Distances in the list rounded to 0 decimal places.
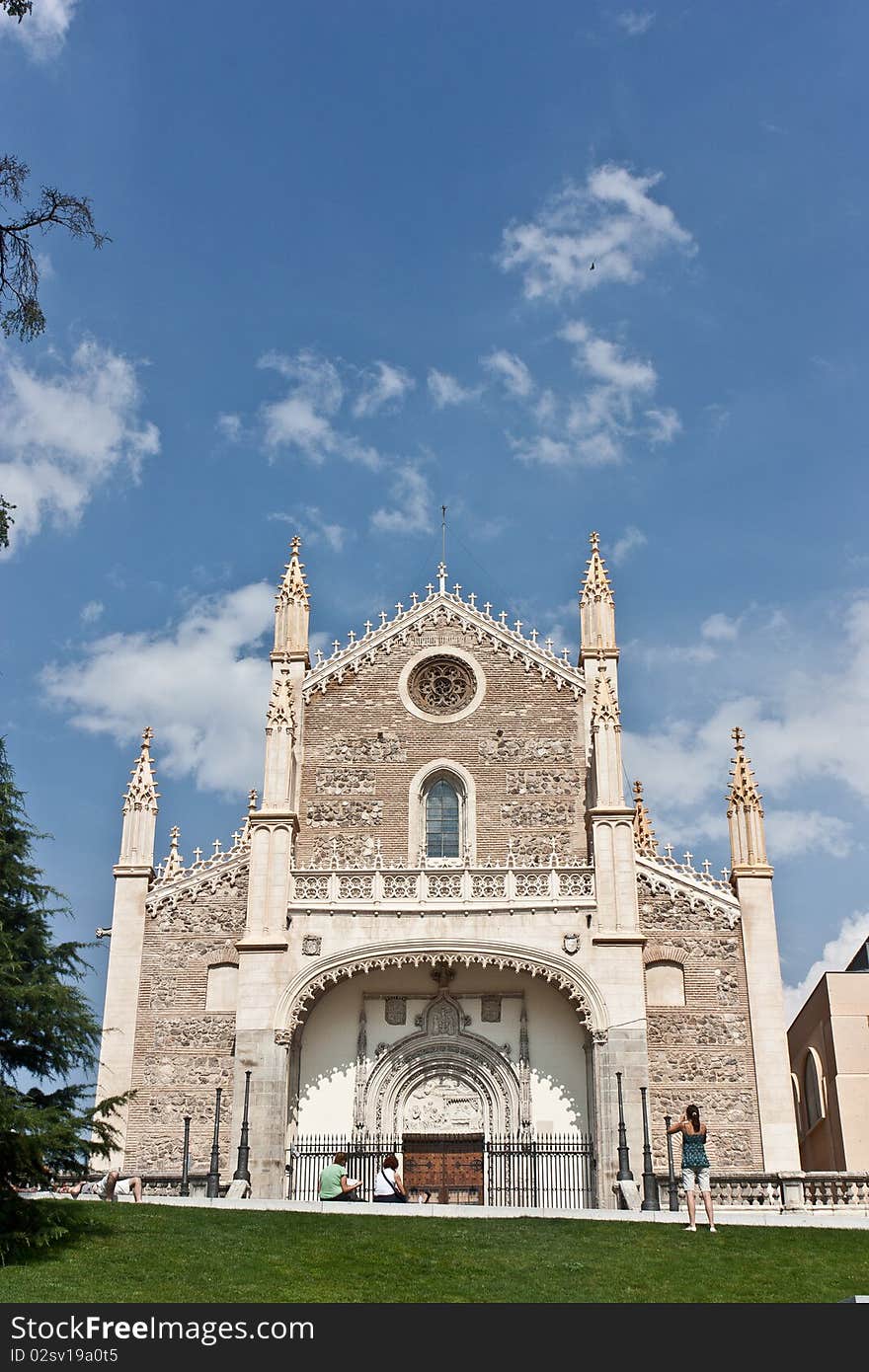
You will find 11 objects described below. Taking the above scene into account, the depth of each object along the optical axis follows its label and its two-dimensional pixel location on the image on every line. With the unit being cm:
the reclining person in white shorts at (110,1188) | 2464
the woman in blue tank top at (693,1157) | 1942
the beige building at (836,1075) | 3538
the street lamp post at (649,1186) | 2503
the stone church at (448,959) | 3075
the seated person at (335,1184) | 2416
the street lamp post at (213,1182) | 2670
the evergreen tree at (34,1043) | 1705
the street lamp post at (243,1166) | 2825
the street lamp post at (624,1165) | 2761
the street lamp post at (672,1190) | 2466
